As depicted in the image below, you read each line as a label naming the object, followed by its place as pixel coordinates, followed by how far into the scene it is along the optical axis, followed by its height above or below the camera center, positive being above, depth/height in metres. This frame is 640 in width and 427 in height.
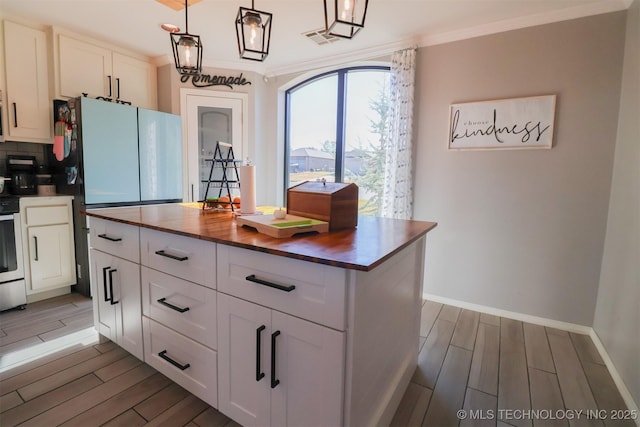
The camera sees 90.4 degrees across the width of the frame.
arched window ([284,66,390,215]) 3.41 +0.57
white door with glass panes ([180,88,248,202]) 3.65 +0.53
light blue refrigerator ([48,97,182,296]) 2.78 +0.12
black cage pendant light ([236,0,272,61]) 1.43 +0.66
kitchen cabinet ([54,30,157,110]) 2.95 +0.98
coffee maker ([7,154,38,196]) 2.82 -0.06
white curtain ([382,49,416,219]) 2.91 +0.37
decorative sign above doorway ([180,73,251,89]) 3.63 +1.07
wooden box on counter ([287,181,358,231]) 1.47 -0.13
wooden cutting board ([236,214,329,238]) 1.29 -0.21
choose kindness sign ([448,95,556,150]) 2.43 +0.46
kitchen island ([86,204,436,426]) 1.07 -0.56
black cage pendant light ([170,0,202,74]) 1.64 +0.62
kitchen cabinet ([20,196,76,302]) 2.68 -0.65
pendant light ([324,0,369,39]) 1.19 +0.63
